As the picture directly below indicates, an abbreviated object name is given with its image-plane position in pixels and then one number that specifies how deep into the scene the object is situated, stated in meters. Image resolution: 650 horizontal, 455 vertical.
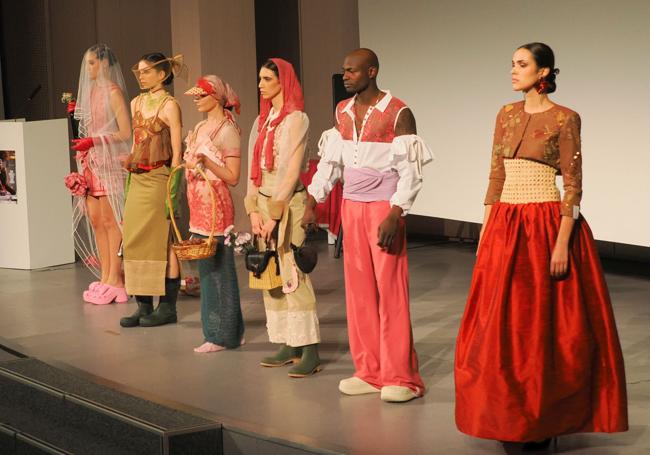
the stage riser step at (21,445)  6.46
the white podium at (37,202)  11.87
